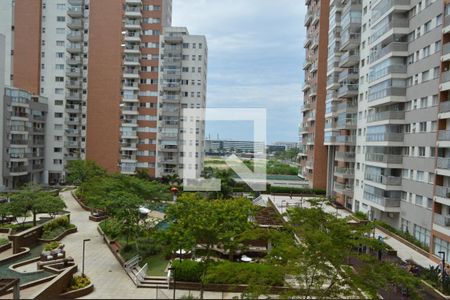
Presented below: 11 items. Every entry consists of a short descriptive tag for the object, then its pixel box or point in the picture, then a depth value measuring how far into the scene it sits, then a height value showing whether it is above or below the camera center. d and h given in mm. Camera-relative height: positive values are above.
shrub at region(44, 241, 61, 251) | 20438 -5774
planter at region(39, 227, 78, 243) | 23859 -6256
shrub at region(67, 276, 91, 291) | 16234 -6104
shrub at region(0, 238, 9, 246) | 22611 -6219
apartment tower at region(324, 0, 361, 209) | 35062 +4727
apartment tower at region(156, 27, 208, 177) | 48406 +4902
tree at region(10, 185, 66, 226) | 24953 -4336
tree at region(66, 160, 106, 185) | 40438 -3496
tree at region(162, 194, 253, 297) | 16375 -3600
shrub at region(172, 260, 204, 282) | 16969 -5716
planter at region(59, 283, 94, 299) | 15566 -6245
